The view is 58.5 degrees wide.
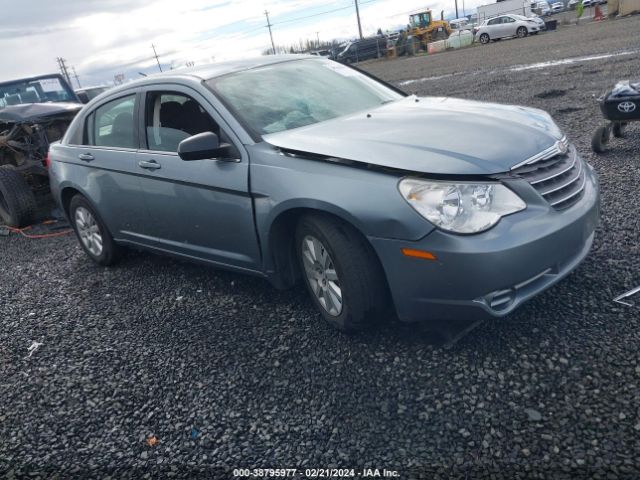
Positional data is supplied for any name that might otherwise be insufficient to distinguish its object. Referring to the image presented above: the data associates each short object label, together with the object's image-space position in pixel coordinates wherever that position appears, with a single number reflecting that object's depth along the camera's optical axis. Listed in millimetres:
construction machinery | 41562
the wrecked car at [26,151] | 7570
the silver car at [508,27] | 33659
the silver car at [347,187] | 2801
